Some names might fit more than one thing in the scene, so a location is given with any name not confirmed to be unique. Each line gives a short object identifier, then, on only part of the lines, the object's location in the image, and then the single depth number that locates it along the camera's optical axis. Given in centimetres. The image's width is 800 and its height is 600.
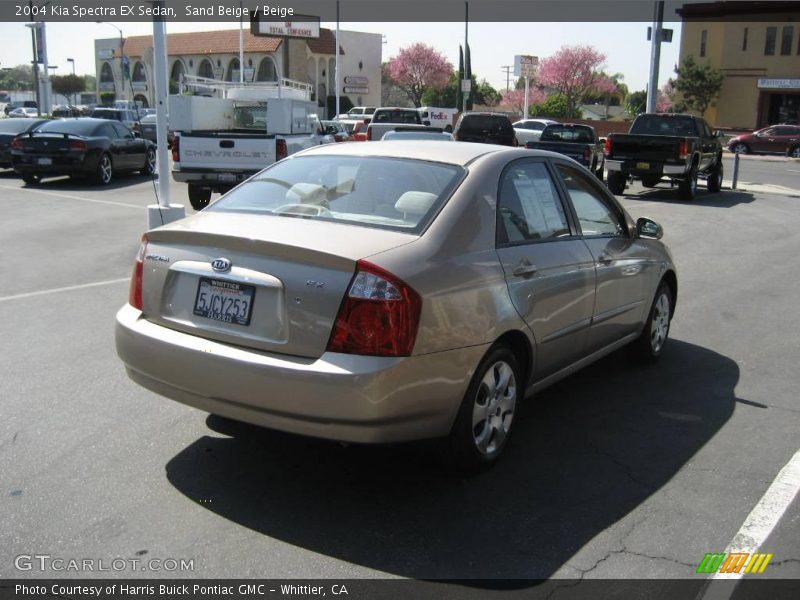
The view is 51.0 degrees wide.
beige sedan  370
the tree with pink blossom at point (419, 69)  7525
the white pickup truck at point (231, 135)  1401
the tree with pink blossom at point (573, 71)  6662
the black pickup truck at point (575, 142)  2211
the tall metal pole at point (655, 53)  2602
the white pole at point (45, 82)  4391
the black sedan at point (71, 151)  1903
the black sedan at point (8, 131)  2186
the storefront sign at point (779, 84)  5572
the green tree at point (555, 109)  6488
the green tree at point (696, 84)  5775
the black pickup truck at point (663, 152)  1869
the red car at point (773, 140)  4262
